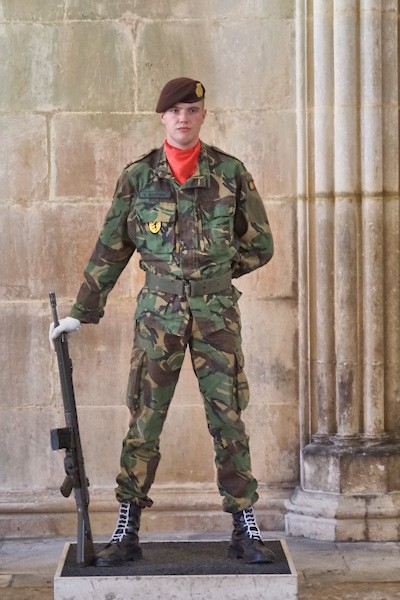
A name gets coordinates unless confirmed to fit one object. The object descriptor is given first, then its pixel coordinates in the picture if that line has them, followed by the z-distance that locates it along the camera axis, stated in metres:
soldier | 8.14
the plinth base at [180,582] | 7.89
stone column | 9.80
